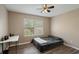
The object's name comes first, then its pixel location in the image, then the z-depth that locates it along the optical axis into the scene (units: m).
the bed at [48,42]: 3.03
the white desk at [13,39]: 2.75
